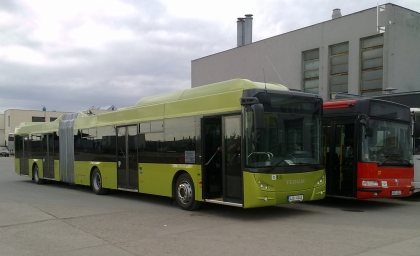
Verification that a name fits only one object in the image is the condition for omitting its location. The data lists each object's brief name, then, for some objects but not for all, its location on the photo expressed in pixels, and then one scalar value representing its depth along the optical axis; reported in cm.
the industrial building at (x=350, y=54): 2198
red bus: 1125
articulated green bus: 950
